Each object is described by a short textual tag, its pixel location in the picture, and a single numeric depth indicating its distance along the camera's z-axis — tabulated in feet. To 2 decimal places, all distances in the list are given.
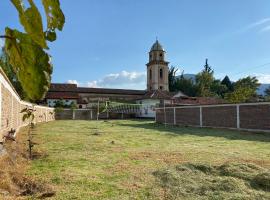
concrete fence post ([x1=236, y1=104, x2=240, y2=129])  39.94
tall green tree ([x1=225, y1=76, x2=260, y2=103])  70.53
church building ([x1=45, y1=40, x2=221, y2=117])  91.61
